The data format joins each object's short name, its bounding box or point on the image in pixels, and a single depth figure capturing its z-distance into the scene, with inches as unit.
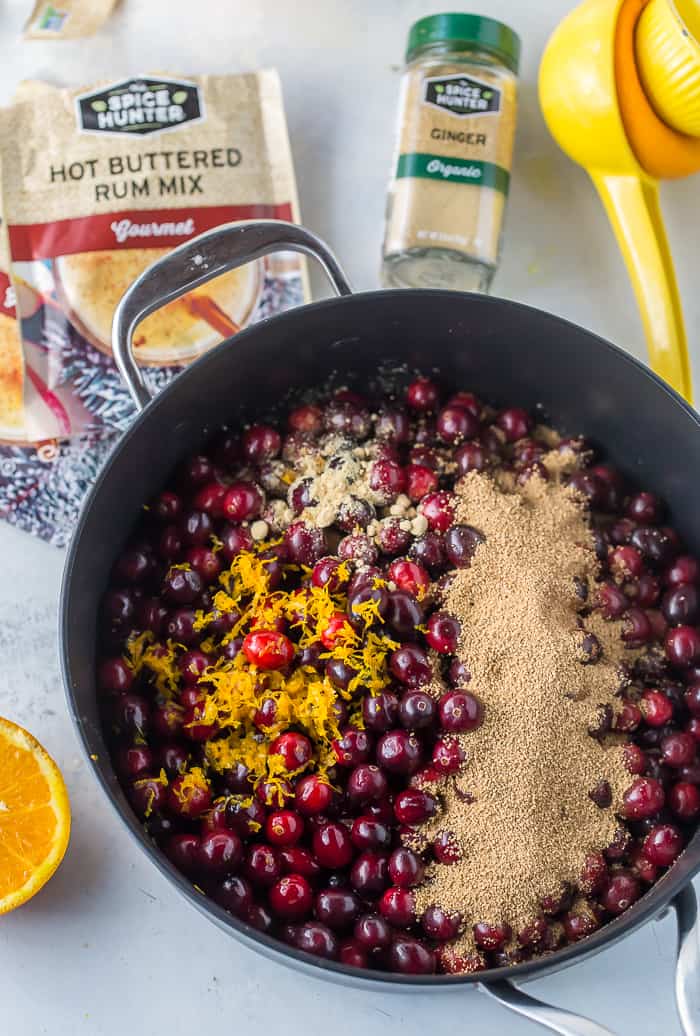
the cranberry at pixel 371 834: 24.7
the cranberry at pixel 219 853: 24.6
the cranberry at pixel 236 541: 26.4
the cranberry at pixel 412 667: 25.1
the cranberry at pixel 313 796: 25.0
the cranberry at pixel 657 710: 25.7
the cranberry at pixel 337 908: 24.6
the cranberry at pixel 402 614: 25.4
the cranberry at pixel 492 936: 24.3
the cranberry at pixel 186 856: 24.7
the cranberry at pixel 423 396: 27.8
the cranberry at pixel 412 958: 24.2
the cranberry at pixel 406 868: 24.5
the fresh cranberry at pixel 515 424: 27.8
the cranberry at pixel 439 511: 26.2
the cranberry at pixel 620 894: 24.7
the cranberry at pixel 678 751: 25.6
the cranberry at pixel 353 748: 25.0
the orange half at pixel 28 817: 25.5
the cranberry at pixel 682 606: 26.5
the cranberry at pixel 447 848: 24.5
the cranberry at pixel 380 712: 25.0
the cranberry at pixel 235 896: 24.7
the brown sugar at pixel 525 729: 24.4
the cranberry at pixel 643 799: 25.0
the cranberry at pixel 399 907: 24.5
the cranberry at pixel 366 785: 24.8
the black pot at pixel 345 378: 25.6
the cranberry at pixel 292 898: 24.7
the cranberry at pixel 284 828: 24.9
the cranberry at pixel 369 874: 24.7
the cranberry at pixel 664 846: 25.0
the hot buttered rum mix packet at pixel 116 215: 28.9
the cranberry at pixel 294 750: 25.0
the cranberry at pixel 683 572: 26.8
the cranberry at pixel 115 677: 25.7
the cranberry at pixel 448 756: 24.7
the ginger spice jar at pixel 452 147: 28.4
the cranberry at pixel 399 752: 24.8
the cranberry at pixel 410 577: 25.7
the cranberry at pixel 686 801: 25.4
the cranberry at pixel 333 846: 24.9
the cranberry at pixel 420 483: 26.6
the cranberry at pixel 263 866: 24.8
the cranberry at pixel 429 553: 25.9
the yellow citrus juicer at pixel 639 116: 27.2
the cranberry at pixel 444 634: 25.3
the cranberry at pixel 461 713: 24.7
